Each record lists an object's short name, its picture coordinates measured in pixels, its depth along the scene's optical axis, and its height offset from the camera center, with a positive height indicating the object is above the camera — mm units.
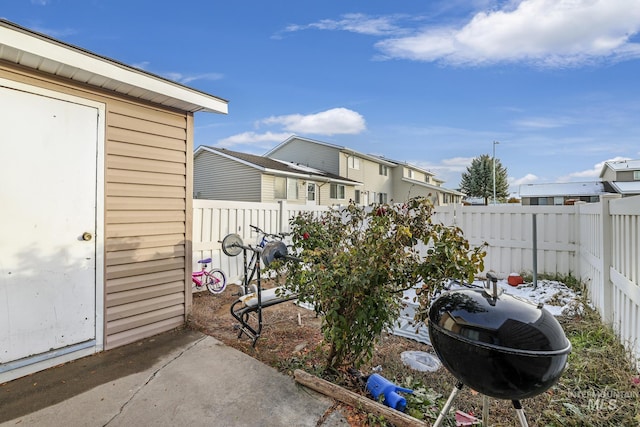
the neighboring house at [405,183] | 24577 +2763
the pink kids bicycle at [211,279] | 4805 -1025
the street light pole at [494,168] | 28266 +5022
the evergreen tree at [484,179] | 32062 +4119
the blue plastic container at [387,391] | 2031 -1240
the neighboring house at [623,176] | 21294 +3317
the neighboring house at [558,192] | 24562 +2232
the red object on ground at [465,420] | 1884 -1289
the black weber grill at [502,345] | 1236 -543
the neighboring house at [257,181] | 15000 +1958
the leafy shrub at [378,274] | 1940 -391
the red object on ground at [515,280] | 5121 -1063
